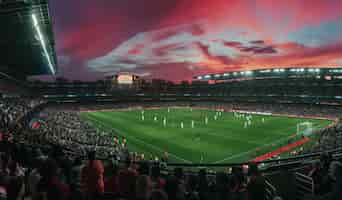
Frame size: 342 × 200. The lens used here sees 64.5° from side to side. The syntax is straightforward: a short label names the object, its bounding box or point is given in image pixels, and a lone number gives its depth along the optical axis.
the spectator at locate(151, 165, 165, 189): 4.95
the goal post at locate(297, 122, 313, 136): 33.94
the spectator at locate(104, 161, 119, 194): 5.22
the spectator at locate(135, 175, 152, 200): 4.41
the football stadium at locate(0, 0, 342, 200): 4.87
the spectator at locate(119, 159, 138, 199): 4.87
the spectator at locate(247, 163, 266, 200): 4.58
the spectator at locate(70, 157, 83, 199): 5.83
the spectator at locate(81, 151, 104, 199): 4.96
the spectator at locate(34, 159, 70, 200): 4.01
